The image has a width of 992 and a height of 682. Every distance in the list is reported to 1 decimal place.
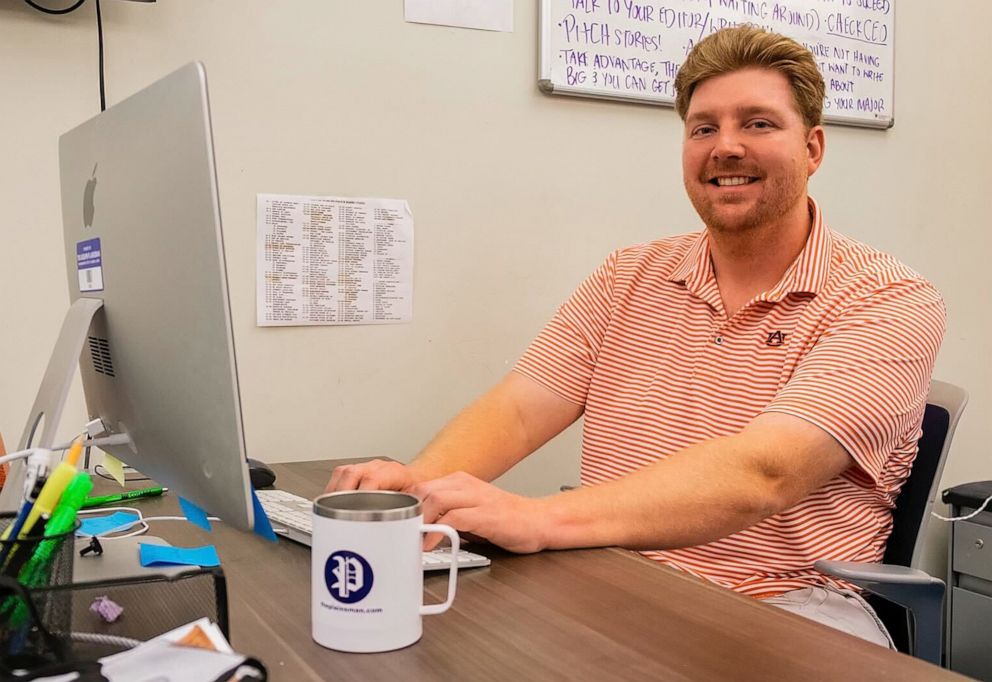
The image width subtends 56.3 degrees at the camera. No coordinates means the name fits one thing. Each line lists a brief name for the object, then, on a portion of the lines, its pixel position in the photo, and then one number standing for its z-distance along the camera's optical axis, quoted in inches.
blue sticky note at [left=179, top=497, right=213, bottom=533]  33.3
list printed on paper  67.0
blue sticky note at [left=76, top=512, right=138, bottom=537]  38.9
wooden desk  25.7
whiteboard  74.4
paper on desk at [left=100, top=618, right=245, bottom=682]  21.6
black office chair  42.1
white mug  26.2
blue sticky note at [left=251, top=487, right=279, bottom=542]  27.7
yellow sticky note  37.4
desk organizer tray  21.7
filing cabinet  83.3
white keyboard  35.4
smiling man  41.6
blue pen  23.3
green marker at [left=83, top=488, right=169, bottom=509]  45.1
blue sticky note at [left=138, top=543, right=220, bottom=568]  29.8
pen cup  21.5
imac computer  25.5
